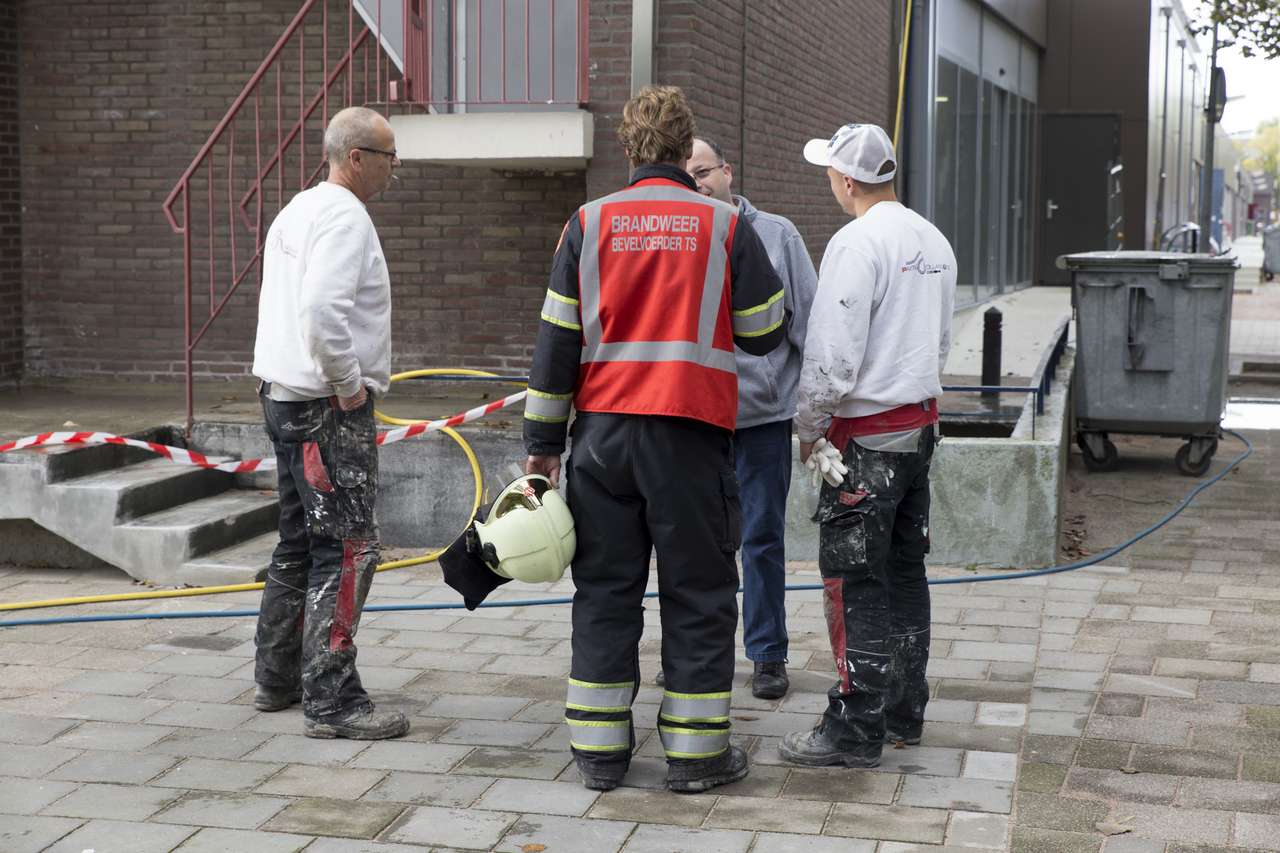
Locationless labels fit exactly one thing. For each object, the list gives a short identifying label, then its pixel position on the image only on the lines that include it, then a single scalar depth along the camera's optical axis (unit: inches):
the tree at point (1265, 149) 4849.9
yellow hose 266.8
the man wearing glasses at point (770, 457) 217.8
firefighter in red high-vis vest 177.3
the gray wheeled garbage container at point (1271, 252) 1515.7
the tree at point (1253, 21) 619.2
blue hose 258.8
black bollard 400.5
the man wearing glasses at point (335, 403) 198.7
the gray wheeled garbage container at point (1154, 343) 394.0
